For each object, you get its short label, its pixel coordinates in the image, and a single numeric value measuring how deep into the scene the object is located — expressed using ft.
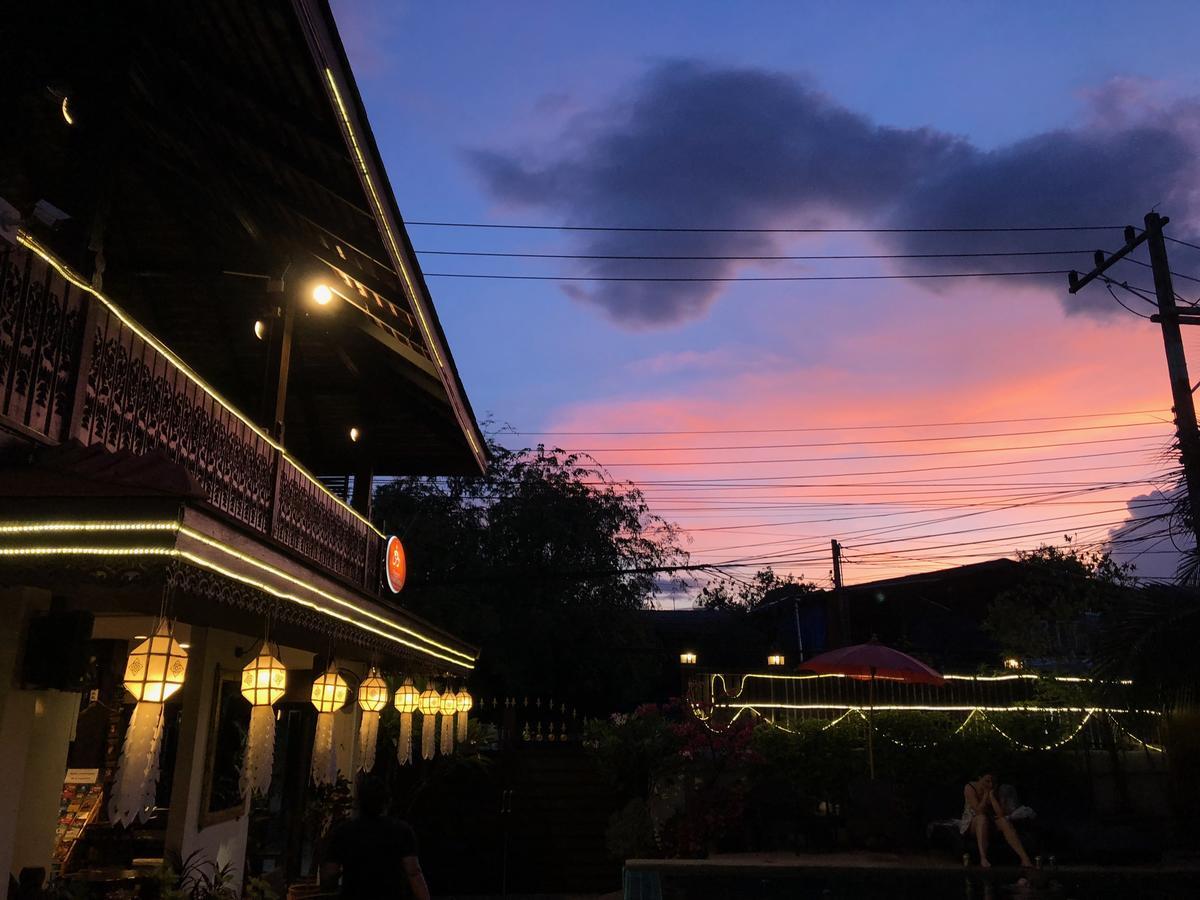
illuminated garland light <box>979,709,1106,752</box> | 52.01
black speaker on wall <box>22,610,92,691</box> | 21.79
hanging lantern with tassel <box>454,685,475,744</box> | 49.04
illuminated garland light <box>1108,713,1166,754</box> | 52.06
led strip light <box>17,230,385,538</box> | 17.67
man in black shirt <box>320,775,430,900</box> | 19.35
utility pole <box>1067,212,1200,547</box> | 40.61
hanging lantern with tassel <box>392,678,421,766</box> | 39.42
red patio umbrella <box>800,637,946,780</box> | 47.42
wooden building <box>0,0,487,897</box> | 17.25
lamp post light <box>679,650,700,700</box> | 52.60
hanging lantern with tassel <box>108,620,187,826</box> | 18.63
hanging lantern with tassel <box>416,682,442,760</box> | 42.55
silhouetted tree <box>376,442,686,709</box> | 85.30
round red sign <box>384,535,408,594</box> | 46.06
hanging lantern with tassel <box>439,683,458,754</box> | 45.93
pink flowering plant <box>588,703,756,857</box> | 43.47
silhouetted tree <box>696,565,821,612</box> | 138.97
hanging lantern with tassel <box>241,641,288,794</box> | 24.07
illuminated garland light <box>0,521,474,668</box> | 15.87
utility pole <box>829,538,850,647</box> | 99.04
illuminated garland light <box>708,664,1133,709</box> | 51.78
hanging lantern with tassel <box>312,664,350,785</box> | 29.25
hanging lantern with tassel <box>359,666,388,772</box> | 33.35
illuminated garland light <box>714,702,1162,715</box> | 52.03
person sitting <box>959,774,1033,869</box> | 39.37
